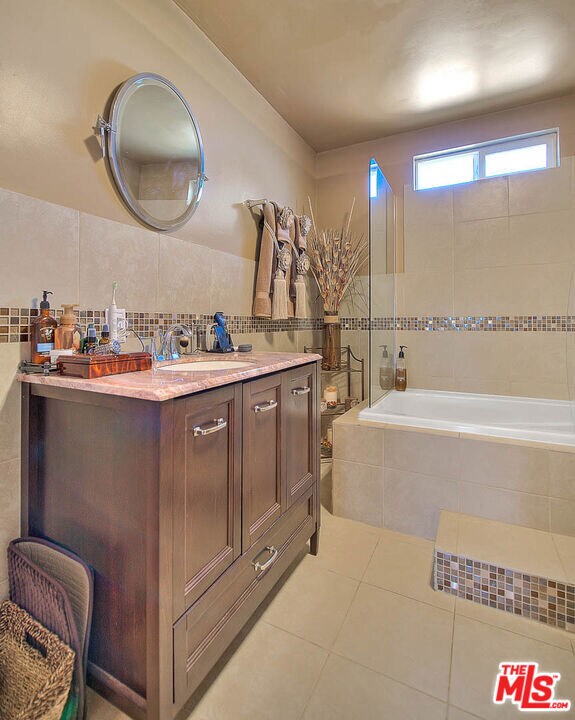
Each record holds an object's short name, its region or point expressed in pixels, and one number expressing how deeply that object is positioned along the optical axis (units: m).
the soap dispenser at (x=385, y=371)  2.54
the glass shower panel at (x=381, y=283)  2.25
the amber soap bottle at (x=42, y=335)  1.06
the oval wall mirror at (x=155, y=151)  1.34
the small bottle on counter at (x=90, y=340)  1.11
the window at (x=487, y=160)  2.45
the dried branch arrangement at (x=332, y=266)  2.77
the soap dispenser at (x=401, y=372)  2.75
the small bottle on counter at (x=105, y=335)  1.18
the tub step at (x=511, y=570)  1.29
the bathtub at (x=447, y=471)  1.62
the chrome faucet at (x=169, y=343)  1.49
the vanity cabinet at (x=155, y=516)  0.84
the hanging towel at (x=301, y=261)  2.46
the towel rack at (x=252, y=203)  2.12
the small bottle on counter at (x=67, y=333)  1.10
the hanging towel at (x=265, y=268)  2.15
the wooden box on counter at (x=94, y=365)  0.95
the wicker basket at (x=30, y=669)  0.84
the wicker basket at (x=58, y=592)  0.92
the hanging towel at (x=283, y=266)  2.23
